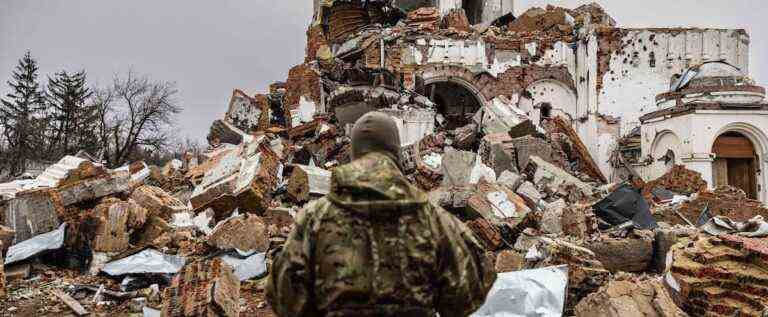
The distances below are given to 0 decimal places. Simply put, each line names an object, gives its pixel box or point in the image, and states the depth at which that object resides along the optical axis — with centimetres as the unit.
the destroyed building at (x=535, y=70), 1461
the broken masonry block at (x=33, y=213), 671
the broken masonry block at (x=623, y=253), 599
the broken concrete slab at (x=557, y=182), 995
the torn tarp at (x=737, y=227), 536
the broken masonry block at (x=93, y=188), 702
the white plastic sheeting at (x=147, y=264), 564
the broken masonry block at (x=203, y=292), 388
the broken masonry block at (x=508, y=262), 519
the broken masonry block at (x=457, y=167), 956
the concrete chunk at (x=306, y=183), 801
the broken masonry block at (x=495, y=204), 740
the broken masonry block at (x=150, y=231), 694
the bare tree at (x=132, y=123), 2412
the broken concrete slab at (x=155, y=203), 764
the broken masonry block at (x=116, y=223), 639
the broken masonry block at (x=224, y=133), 1341
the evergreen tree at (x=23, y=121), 1978
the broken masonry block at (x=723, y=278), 402
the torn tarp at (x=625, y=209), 793
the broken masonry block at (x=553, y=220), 714
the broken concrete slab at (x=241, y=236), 619
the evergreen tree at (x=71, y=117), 2277
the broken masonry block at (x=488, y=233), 662
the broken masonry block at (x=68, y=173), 746
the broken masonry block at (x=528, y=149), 1141
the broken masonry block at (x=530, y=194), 890
